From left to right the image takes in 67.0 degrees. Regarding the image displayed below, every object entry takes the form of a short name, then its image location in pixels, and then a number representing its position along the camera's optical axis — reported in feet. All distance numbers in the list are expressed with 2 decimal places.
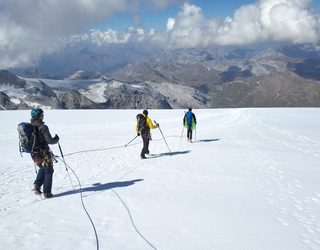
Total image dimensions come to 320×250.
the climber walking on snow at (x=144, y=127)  37.68
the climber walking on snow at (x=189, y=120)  52.20
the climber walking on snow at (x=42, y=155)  20.17
